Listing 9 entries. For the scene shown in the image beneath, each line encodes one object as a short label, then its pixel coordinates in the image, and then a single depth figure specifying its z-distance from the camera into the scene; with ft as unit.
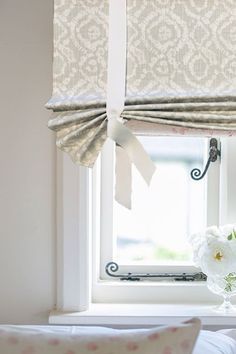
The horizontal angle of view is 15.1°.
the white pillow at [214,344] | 5.70
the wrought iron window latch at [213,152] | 7.19
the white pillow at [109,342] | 5.30
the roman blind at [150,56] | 6.70
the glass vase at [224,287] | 6.93
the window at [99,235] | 6.89
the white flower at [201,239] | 6.95
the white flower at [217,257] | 6.87
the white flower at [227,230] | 6.99
